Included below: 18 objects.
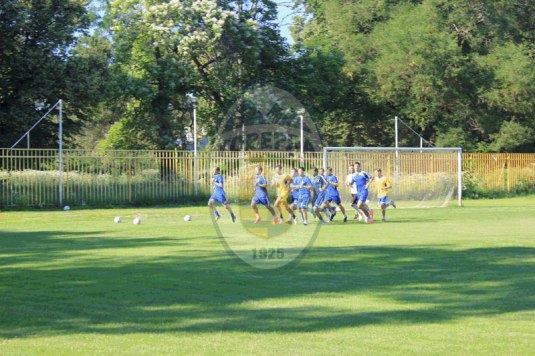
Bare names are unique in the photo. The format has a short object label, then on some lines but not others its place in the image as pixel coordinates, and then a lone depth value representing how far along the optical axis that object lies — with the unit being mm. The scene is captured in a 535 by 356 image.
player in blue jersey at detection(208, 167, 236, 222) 25638
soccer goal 36812
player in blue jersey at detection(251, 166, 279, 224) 23156
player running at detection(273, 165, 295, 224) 23734
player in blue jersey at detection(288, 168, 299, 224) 25231
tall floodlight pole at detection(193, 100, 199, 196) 36562
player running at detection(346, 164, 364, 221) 26486
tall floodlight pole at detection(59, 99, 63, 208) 32969
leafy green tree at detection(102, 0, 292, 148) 43156
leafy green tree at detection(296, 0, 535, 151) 49844
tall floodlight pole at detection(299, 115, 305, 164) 37300
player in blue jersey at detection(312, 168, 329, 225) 26234
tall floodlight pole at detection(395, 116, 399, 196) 37531
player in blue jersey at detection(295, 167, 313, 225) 25031
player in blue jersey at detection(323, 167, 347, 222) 26172
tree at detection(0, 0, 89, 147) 36656
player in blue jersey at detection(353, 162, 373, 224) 25703
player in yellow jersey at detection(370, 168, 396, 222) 26844
